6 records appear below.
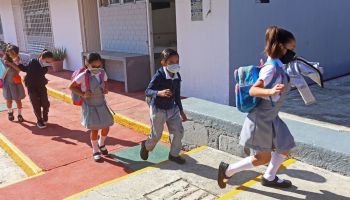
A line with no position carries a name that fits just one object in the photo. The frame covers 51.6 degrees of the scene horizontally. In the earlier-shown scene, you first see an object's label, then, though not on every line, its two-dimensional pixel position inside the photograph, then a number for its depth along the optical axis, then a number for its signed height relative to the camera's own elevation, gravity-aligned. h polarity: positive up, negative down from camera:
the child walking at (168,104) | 3.70 -0.92
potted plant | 11.61 -1.16
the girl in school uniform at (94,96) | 4.26 -0.91
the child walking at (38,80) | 5.78 -0.94
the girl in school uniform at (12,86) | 6.00 -1.11
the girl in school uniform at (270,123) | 2.71 -0.88
